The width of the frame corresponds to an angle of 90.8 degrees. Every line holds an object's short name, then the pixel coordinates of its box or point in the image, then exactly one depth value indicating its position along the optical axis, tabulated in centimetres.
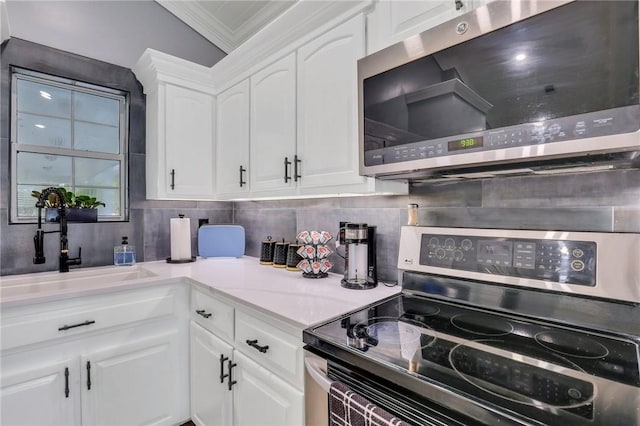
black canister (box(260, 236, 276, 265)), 205
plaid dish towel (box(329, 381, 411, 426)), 68
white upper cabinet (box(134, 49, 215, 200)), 204
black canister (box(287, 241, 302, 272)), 184
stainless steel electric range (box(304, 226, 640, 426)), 59
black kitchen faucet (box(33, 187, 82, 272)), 170
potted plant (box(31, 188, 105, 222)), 184
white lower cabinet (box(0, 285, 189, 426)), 131
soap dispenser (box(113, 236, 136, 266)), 207
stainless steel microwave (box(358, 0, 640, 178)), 72
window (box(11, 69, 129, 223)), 183
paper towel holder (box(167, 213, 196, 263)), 215
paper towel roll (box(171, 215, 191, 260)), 214
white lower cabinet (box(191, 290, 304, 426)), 108
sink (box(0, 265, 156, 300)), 162
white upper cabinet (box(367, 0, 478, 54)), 106
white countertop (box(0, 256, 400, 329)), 116
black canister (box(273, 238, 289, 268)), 195
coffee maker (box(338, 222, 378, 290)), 142
